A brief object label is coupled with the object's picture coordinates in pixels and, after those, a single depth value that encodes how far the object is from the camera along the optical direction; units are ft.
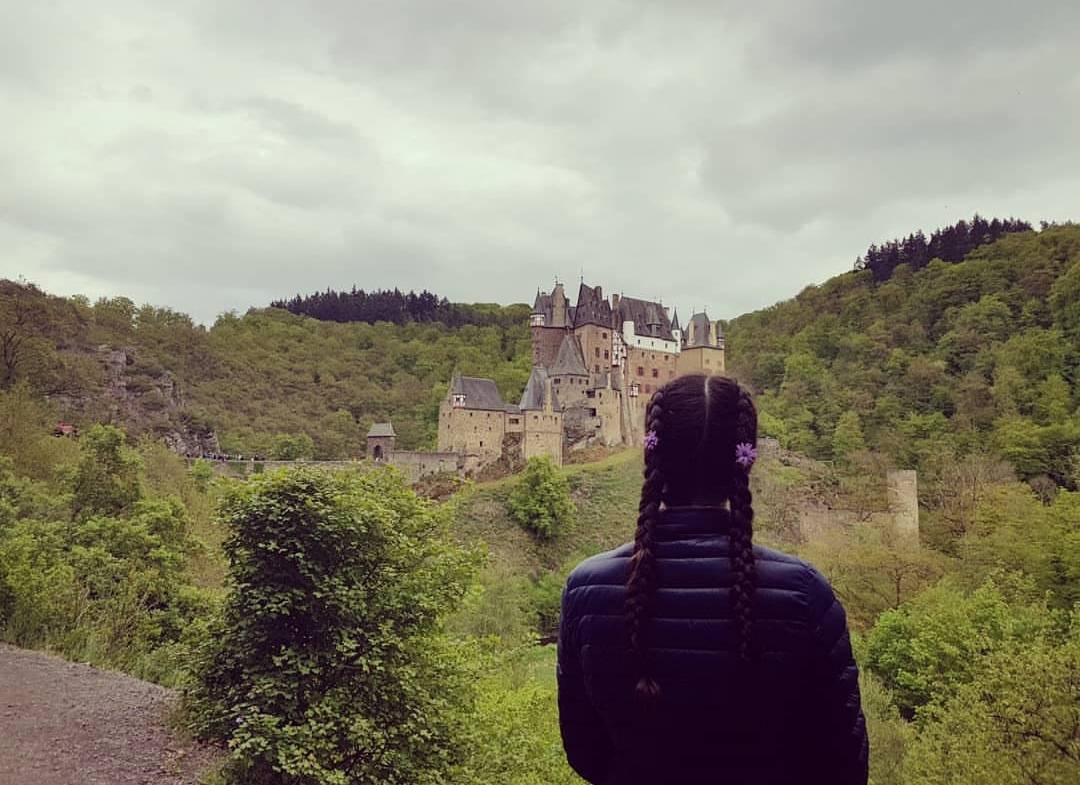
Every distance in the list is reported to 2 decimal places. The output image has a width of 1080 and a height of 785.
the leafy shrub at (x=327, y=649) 34.01
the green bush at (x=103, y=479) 74.38
